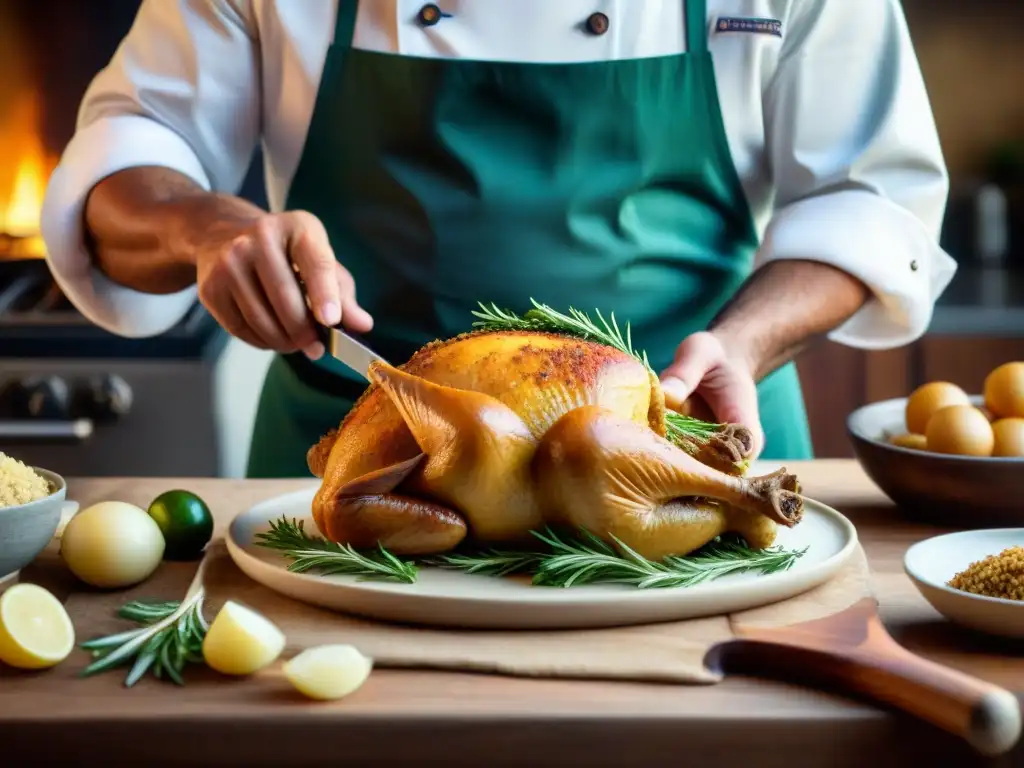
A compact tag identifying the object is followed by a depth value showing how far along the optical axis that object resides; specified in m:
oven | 2.62
